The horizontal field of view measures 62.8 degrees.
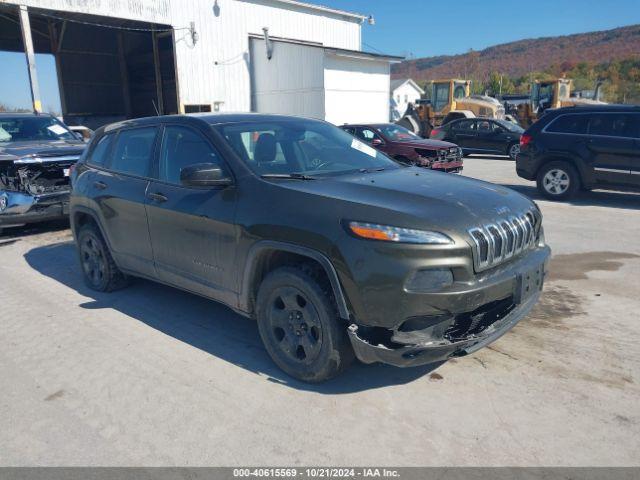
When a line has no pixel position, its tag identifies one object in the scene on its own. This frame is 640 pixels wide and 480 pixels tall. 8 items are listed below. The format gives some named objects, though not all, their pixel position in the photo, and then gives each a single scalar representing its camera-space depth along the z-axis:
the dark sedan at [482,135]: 17.88
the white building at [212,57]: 22.36
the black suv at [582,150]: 9.09
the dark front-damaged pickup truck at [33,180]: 7.78
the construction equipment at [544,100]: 24.33
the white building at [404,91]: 54.97
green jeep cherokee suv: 2.99
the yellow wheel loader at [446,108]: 23.58
